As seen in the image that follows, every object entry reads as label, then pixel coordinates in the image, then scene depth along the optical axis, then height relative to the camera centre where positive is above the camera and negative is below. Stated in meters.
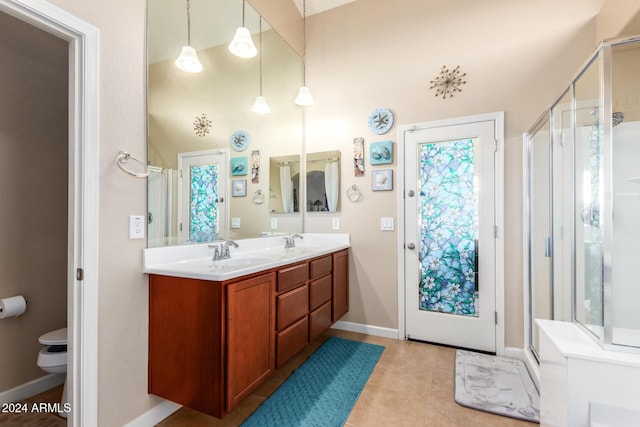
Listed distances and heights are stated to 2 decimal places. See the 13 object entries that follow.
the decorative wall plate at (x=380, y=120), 2.81 +0.92
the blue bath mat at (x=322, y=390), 1.68 -1.20
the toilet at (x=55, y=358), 1.72 -0.88
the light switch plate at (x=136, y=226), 1.53 -0.07
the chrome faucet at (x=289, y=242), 2.80 -0.28
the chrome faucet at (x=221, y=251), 1.94 -0.26
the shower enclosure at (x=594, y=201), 1.22 +0.06
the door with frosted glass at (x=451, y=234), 2.48 -0.19
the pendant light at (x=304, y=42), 3.18 +1.95
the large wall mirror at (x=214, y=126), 1.72 +0.67
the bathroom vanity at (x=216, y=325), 1.42 -0.61
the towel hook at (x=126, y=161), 1.48 +0.28
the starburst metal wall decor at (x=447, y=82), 2.57 +1.19
